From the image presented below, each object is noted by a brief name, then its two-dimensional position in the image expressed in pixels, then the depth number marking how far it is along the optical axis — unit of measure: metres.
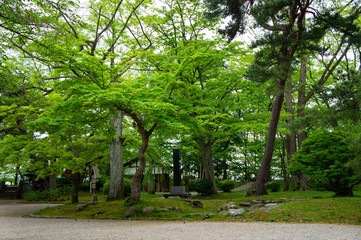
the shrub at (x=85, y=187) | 27.00
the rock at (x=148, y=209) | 9.52
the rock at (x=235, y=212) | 8.53
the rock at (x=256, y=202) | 10.45
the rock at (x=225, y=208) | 9.76
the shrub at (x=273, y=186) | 18.81
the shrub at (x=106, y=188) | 16.61
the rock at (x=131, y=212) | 9.22
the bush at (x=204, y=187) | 16.16
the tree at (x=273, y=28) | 8.86
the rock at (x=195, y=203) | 11.28
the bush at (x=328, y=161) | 9.92
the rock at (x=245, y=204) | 10.78
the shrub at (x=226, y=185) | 20.44
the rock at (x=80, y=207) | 10.89
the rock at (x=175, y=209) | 9.73
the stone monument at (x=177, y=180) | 15.05
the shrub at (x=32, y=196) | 19.41
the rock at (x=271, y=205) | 9.26
